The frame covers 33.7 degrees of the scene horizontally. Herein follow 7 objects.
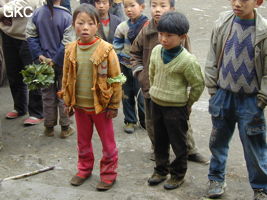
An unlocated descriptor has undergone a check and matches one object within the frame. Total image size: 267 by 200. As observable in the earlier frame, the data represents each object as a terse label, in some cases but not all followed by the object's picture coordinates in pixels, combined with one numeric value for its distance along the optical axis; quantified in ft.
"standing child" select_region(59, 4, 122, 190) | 13.57
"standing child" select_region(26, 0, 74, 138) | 17.62
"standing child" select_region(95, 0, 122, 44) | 18.86
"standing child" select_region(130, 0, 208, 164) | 14.58
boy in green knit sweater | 12.86
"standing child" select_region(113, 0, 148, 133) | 17.04
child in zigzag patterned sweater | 11.60
